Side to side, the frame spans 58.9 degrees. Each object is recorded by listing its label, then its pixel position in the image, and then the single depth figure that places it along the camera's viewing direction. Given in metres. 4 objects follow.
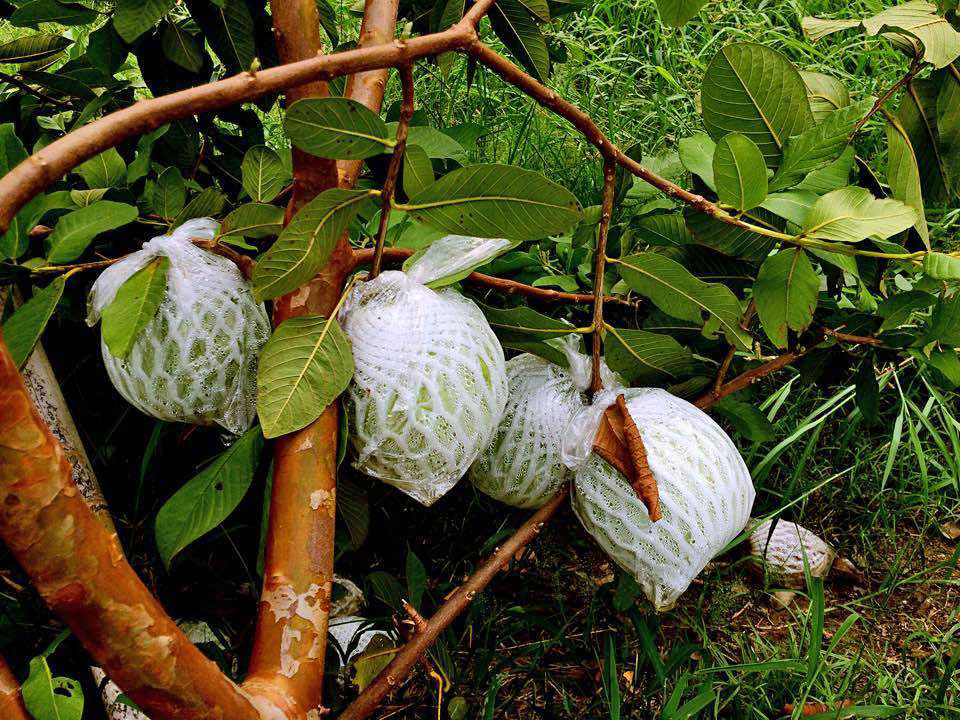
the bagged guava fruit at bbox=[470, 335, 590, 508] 1.29
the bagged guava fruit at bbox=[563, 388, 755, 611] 1.19
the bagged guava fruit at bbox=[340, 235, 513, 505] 1.07
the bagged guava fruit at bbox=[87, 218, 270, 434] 1.10
